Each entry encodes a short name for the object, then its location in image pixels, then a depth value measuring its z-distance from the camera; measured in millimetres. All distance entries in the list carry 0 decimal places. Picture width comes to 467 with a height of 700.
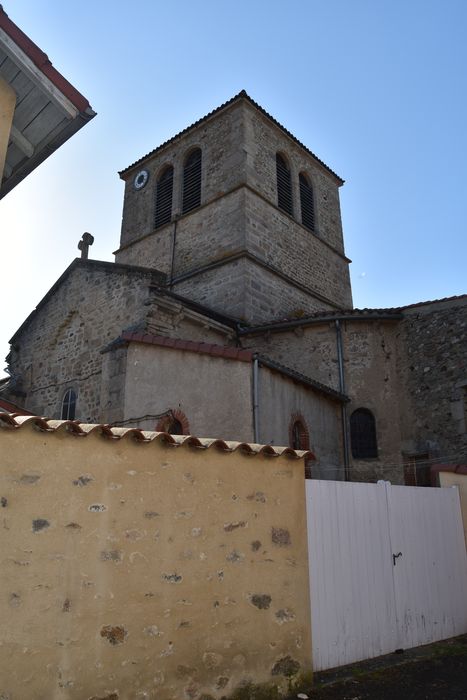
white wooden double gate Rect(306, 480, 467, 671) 5141
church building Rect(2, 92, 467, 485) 9664
